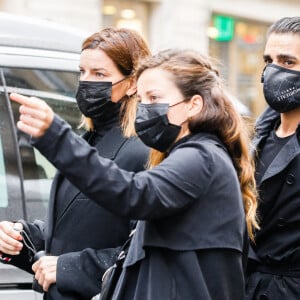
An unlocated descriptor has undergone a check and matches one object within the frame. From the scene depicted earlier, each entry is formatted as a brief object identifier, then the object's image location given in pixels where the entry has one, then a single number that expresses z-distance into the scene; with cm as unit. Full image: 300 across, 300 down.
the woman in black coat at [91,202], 571
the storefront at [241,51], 3341
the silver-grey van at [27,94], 690
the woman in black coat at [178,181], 467
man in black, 600
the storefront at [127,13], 2920
